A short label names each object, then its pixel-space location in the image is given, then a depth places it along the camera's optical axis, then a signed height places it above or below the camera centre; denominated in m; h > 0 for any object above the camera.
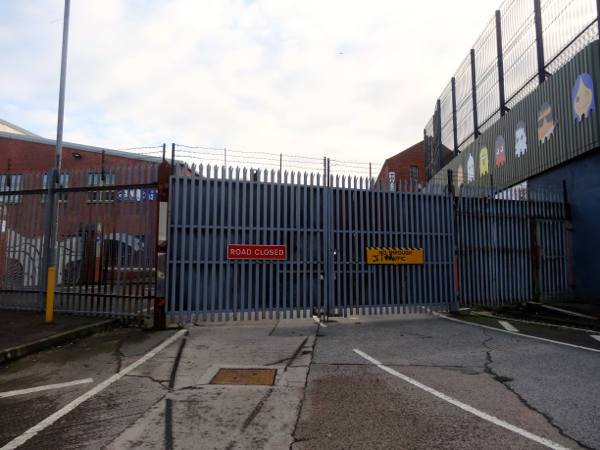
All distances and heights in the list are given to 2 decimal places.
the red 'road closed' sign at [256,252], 8.34 +0.16
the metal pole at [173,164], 8.25 +2.02
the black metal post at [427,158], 34.38 +9.14
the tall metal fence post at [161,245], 7.82 +0.28
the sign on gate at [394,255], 9.23 +0.11
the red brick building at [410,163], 41.88 +10.59
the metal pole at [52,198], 7.70 +1.36
